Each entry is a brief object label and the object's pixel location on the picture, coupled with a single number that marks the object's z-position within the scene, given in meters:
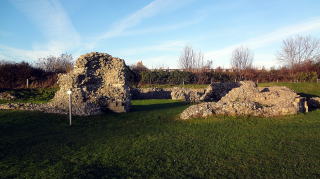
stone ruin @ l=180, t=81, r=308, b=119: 13.32
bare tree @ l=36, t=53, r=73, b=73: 41.44
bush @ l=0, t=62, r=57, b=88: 30.22
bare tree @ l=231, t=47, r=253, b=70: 61.84
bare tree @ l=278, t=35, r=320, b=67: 62.33
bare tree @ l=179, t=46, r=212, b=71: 57.80
